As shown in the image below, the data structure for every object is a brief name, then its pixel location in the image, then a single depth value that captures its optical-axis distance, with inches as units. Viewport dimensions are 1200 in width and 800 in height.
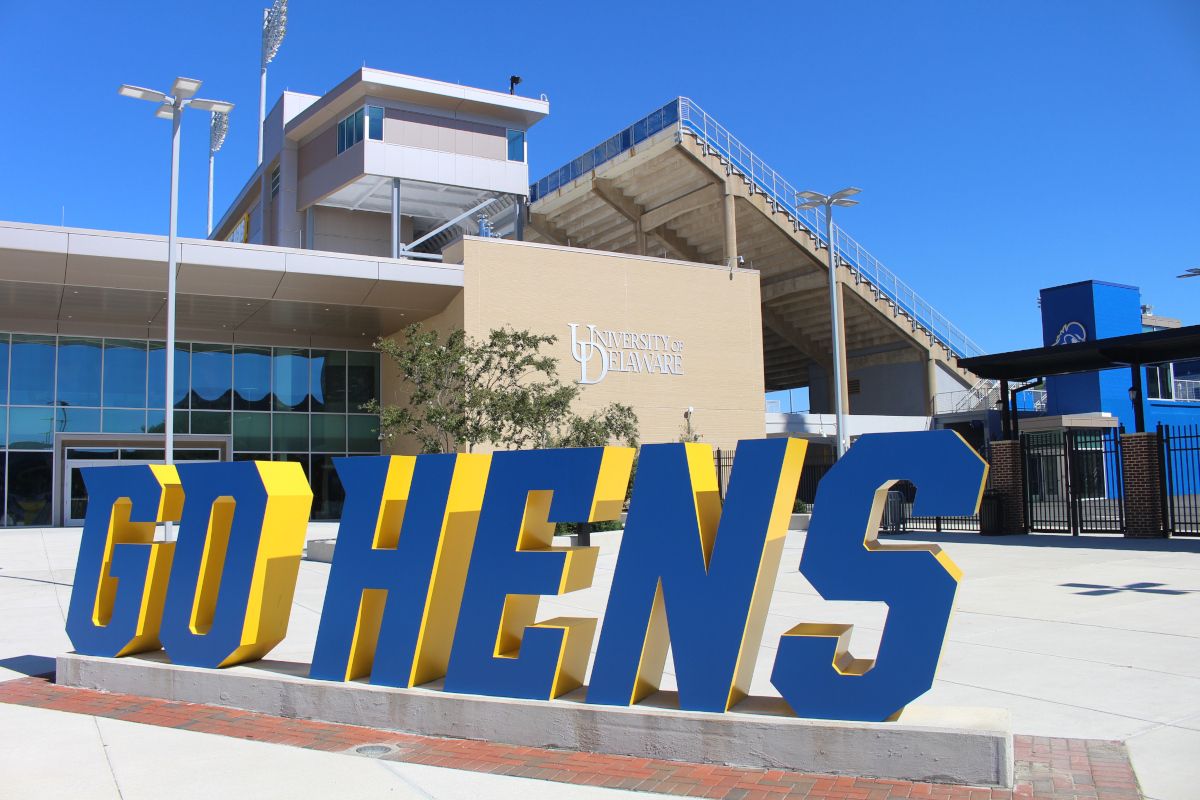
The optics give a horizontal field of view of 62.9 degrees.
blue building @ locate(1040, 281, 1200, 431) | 1679.4
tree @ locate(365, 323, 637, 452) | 912.3
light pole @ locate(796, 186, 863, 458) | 1123.9
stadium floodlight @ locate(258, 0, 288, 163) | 2292.1
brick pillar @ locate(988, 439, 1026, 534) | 952.3
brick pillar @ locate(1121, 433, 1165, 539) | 848.9
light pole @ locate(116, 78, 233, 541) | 786.2
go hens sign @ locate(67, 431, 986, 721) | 232.2
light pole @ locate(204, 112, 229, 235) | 2437.5
